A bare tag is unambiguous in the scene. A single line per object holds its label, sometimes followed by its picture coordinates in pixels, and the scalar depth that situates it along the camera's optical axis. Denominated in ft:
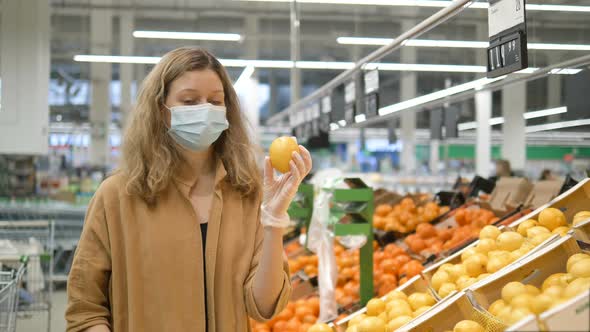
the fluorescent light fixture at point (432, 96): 17.40
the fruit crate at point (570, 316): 3.74
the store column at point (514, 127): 44.83
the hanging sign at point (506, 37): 8.63
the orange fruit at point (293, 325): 11.03
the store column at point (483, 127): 43.91
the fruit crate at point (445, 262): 9.84
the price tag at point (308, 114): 26.30
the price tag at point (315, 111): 25.10
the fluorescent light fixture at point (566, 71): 14.91
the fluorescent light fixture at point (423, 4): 25.50
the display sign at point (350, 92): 18.93
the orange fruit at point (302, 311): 11.50
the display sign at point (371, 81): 16.52
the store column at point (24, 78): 15.20
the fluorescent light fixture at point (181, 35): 34.27
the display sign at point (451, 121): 25.90
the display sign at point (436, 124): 26.50
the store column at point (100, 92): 34.30
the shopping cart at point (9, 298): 9.22
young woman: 5.98
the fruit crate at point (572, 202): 9.94
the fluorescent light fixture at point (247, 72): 27.12
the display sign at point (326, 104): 22.22
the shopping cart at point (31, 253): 13.33
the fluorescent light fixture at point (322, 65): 41.14
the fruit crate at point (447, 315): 6.97
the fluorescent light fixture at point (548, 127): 47.79
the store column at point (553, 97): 41.04
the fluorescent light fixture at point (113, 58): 34.88
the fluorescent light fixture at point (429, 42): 33.40
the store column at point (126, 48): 35.01
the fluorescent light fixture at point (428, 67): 33.17
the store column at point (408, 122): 46.47
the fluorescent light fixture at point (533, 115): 37.75
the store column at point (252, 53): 40.71
